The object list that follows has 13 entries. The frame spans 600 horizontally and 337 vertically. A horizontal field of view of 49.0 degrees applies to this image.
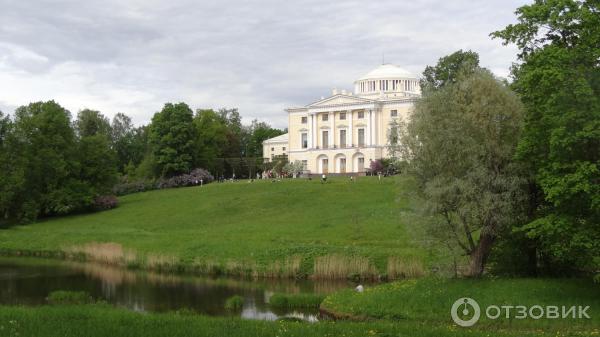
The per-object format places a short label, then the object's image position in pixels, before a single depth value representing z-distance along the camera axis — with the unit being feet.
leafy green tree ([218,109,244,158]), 346.54
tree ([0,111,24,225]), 178.91
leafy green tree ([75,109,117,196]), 213.46
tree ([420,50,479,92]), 189.26
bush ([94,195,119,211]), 207.82
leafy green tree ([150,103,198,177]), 259.19
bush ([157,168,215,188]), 256.11
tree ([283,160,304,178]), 282.97
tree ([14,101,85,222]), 191.62
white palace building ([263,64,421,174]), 303.68
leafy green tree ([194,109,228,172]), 281.97
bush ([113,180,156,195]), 253.44
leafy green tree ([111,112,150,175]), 350.84
